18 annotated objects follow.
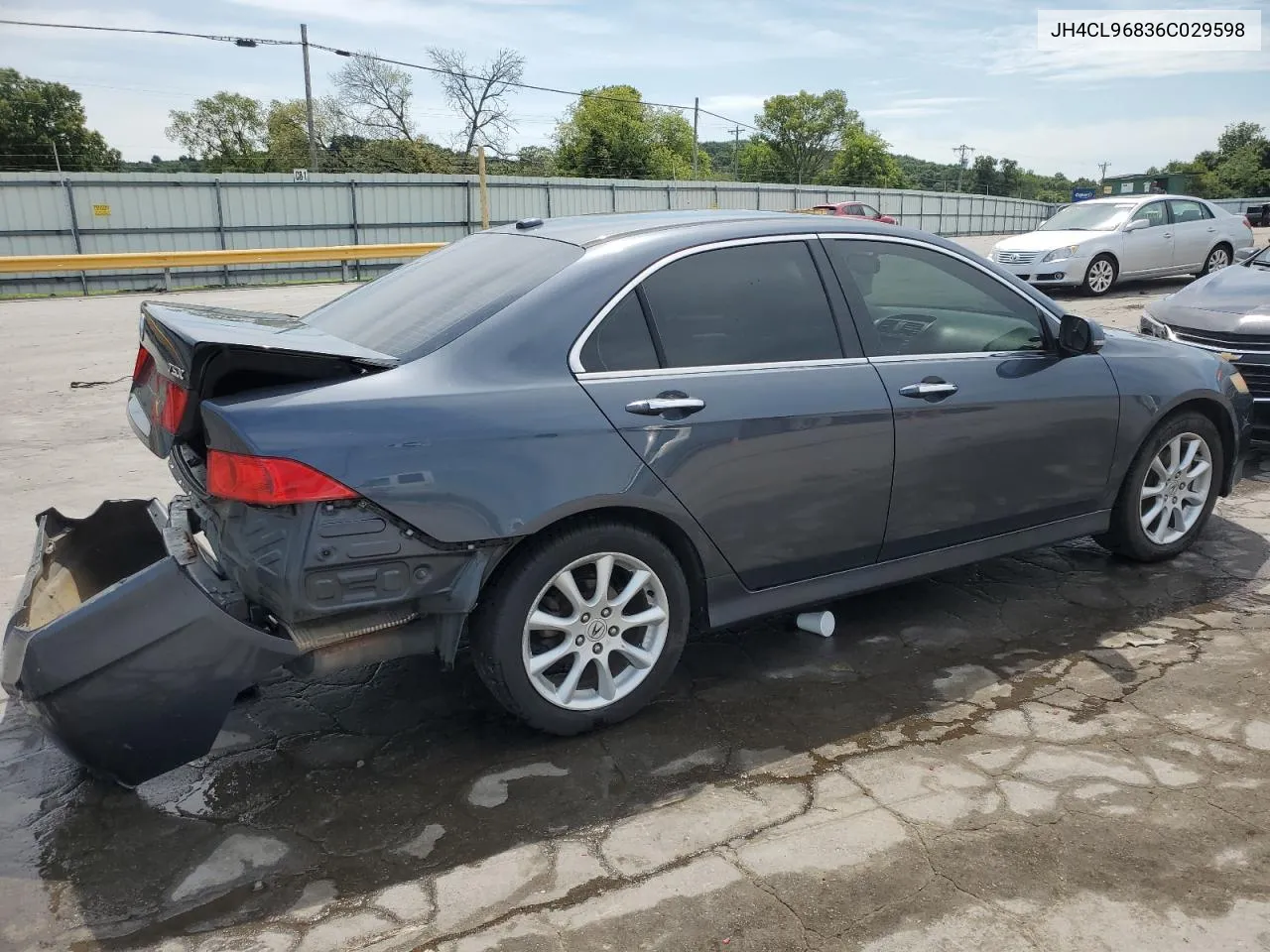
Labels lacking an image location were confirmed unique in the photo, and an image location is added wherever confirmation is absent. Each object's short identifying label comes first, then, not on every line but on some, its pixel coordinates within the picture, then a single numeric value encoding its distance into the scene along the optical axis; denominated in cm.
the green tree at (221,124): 8750
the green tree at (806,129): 11106
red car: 2552
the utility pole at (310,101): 4144
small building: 3409
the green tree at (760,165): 11106
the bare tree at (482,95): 5250
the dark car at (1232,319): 622
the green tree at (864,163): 10731
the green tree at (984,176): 9969
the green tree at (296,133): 6100
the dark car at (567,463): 270
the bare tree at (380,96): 5781
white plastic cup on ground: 392
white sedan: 1461
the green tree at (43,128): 6475
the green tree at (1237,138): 9212
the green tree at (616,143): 6738
